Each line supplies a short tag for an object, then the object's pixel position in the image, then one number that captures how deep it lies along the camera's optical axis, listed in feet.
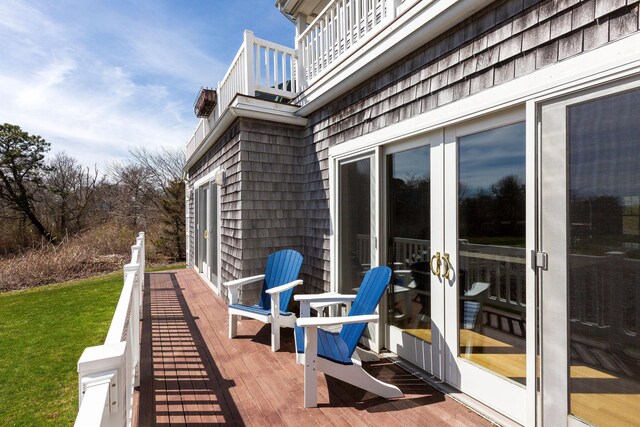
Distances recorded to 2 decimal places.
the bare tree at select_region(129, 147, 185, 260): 37.91
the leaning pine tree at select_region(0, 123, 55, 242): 43.83
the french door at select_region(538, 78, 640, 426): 5.12
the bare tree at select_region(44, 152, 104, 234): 47.98
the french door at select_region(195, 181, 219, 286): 19.84
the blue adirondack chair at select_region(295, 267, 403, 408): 7.52
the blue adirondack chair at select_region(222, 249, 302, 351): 11.16
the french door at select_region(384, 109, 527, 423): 6.93
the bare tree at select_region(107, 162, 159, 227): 50.52
